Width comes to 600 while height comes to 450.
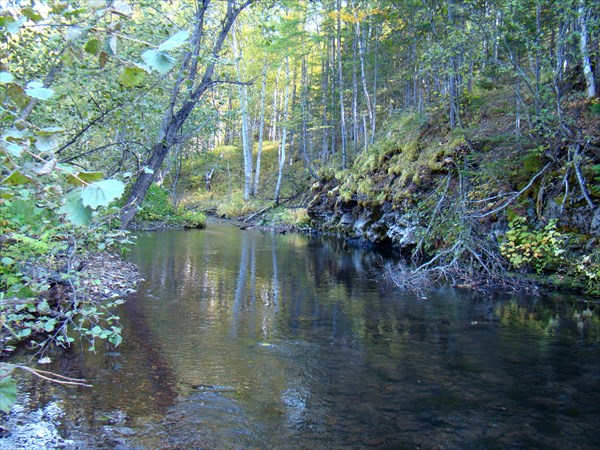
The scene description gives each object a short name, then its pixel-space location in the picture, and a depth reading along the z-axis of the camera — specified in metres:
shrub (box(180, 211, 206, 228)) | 25.31
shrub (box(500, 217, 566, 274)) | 10.12
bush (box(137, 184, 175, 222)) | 23.26
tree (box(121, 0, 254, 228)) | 7.21
